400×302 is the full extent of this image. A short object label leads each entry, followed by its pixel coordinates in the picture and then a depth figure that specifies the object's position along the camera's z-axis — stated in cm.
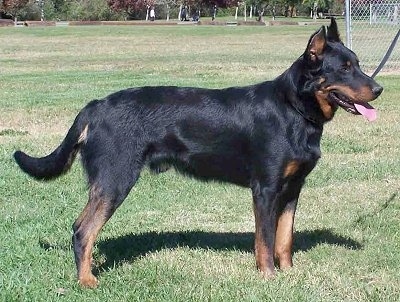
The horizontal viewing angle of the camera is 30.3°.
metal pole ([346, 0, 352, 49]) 1391
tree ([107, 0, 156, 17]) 8050
